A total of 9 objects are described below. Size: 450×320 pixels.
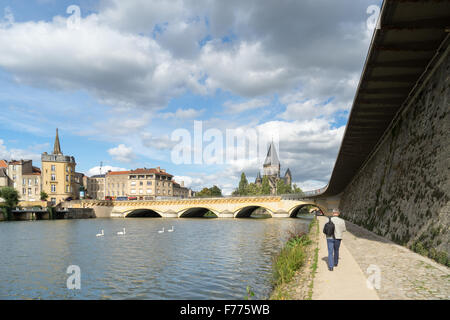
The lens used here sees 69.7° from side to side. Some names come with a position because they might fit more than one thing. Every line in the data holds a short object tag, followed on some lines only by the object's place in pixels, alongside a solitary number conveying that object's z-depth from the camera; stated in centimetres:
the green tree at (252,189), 11912
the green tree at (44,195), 9038
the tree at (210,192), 12381
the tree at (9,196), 6894
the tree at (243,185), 12478
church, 18929
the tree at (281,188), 11938
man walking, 989
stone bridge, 6956
